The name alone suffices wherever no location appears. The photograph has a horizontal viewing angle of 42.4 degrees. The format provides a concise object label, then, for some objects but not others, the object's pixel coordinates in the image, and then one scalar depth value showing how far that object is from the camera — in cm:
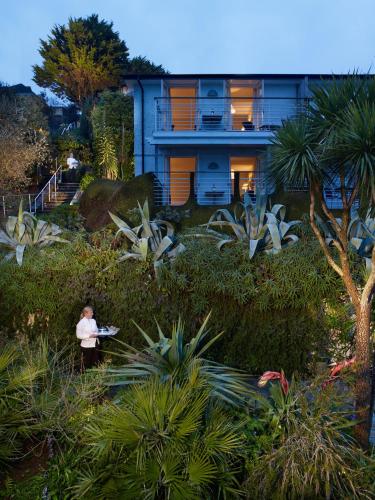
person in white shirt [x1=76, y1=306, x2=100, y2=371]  732
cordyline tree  512
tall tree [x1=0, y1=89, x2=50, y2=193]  1917
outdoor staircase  1946
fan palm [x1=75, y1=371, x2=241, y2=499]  406
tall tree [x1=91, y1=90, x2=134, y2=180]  2278
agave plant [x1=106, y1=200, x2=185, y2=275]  828
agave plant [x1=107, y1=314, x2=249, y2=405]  518
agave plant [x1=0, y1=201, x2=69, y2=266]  927
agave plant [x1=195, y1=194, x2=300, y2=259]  818
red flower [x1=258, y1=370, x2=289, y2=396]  499
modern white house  1731
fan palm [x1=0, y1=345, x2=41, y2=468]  504
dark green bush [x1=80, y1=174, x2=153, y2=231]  1278
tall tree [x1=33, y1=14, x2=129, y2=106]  3609
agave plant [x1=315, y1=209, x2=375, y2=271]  788
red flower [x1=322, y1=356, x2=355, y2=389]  514
